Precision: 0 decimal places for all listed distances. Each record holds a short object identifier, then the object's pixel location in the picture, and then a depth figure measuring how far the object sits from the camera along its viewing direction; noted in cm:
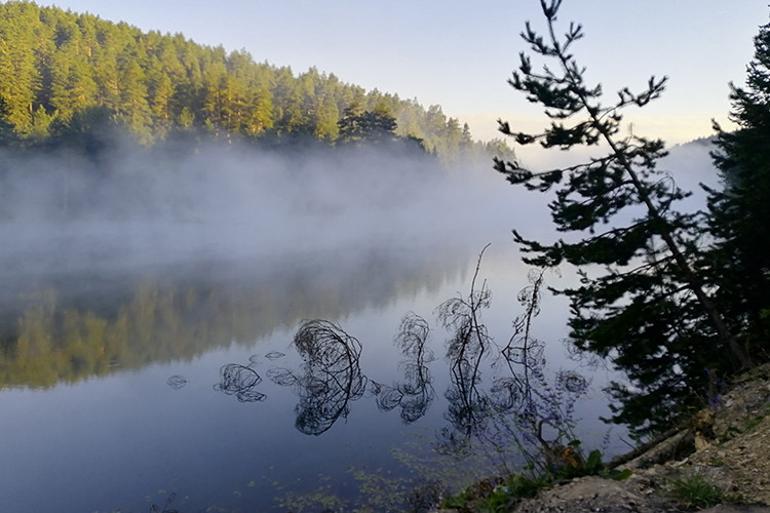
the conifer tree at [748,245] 902
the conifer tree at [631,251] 898
